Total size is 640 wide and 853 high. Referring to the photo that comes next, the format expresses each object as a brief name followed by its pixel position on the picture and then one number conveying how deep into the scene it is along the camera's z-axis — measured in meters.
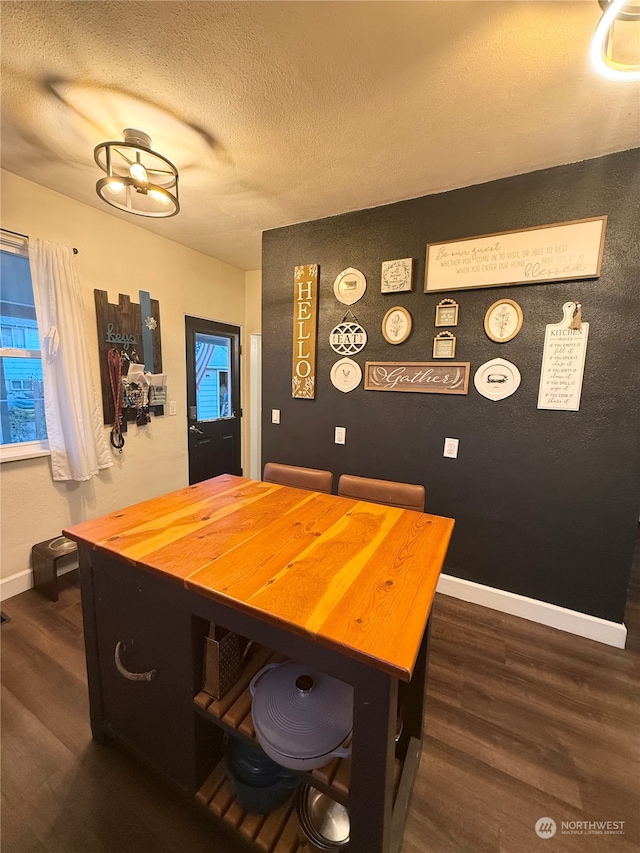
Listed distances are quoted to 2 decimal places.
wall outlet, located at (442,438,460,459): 2.29
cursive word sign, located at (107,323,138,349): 2.70
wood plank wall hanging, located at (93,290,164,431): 2.66
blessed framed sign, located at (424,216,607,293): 1.85
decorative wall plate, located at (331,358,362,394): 2.57
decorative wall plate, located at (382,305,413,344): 2.35
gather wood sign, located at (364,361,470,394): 2.24
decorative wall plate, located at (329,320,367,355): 2.52
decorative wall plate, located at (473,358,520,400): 2.10
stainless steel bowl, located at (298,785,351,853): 0.99
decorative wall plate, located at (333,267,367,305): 2.47
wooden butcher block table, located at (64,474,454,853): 0.78
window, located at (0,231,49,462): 2.19
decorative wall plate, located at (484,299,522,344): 2.05
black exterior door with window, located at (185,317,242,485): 3.52
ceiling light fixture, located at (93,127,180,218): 1.54
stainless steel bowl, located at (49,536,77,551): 2.33
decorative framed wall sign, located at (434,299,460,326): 2.21
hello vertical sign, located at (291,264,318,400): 2.64
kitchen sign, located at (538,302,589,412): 1.92
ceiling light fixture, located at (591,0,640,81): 0.99
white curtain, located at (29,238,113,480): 2.22
